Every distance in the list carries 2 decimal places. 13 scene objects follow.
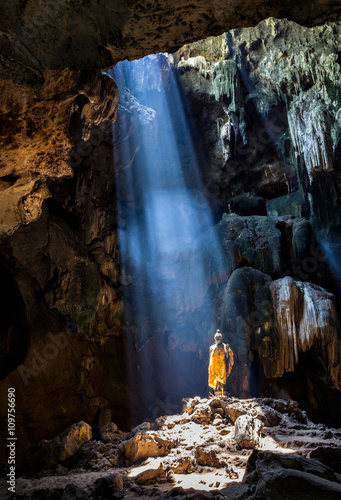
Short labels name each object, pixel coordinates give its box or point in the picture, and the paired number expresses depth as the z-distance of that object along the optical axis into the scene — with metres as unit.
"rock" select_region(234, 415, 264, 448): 3.60
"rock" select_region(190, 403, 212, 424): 4.77
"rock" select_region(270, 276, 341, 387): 6.75
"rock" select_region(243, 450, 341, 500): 1.88
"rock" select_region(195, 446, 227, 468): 3.18
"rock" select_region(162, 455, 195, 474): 3.17
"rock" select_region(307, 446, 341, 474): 2.67
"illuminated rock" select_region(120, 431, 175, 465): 3.65
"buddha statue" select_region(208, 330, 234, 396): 5.97
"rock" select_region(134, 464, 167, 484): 2.97
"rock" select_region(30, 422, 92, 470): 4.07
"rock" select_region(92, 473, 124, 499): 2.66
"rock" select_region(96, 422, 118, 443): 4.88
